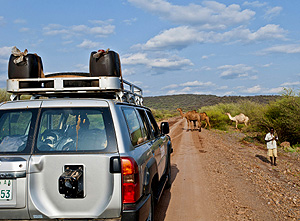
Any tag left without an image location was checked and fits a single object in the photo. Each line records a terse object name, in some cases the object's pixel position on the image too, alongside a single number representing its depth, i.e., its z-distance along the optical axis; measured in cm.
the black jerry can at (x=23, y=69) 501
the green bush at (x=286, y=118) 1786
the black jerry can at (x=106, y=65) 488
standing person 1164
